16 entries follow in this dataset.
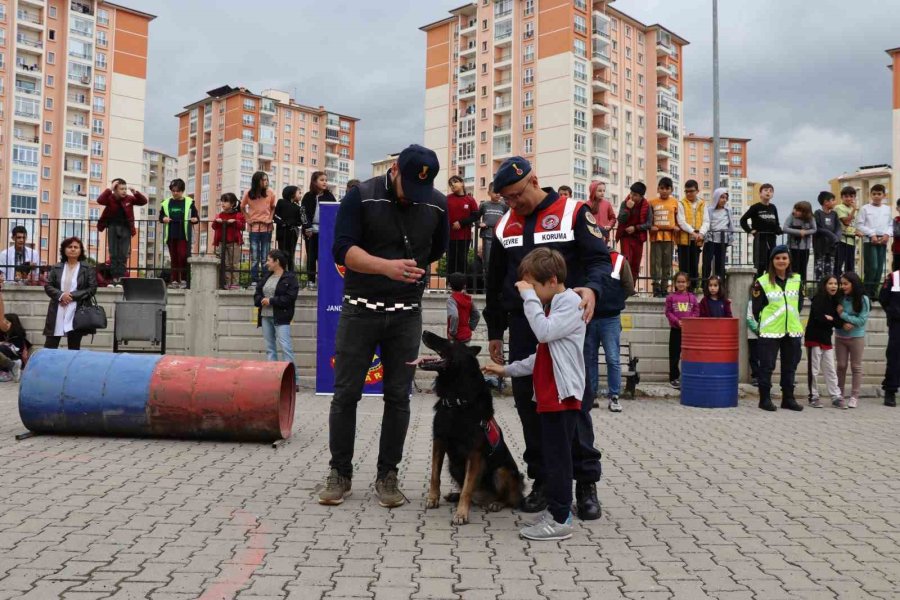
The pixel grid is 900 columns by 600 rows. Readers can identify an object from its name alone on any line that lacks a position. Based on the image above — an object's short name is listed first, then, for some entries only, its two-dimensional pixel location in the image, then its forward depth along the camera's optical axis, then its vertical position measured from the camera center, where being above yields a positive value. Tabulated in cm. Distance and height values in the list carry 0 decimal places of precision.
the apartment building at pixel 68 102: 7056 +2101
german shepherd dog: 464 -65
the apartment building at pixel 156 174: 14575 +2769
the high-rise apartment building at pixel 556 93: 7212 +2405
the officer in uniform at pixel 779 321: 1055 -2
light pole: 1977 +644
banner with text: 1062 +18
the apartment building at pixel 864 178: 10281 +2139
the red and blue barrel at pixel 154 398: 692 -83
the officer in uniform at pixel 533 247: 460 +39
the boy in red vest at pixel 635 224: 1245 +160
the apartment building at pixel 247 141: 10556 +2627
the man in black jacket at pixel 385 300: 485 +10
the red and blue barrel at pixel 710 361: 1046 -63
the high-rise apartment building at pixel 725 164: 13262 +2998
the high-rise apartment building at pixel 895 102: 5981 +1820
